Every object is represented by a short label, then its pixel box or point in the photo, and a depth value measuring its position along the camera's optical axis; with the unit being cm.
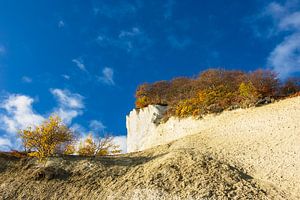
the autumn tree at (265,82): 3434
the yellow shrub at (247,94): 3253
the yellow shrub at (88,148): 3983
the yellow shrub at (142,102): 4812
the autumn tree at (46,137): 3093
